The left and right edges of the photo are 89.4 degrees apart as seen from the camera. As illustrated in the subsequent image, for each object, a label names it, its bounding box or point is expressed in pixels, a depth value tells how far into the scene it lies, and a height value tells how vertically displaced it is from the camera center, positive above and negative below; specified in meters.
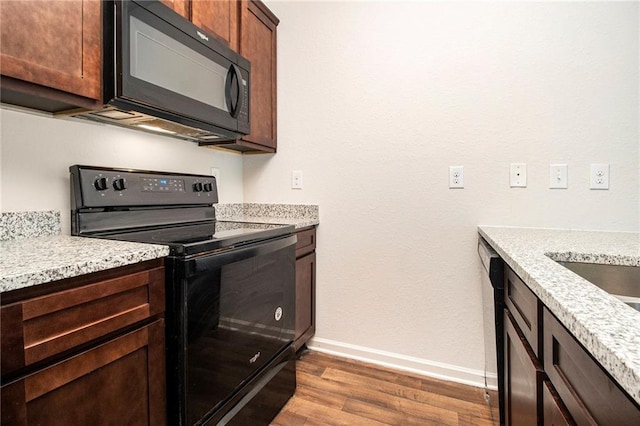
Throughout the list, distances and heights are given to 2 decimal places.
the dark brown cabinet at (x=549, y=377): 0.44 -0.32
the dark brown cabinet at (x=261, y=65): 1.85 +0.88
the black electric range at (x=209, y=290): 1.02 -0.31
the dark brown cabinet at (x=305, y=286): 1.90 -0.48
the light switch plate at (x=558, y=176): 1.62 +0.15
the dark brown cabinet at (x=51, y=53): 0.87 +0.46
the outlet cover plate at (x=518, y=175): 1.68 +0.16
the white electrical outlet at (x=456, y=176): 1.79 +0.17
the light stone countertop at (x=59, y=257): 0.68 -0.12
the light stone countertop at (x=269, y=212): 2.11 -0.03
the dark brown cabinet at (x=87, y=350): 0.67 -0.34
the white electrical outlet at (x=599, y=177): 1.56 +0.14
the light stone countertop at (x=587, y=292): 0.38 -0.16
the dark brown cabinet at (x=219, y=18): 1.46 +0.92
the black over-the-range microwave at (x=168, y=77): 1.10 +0.54
